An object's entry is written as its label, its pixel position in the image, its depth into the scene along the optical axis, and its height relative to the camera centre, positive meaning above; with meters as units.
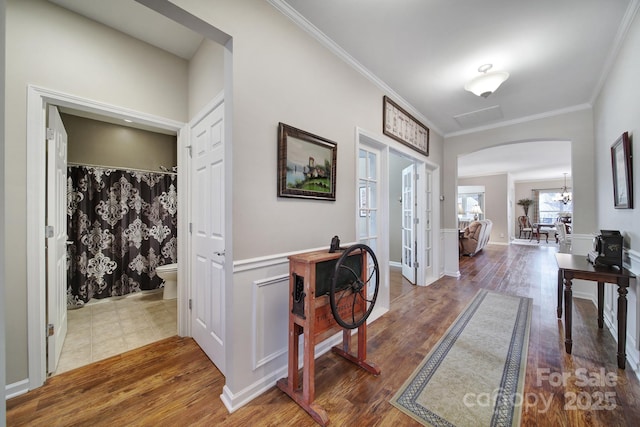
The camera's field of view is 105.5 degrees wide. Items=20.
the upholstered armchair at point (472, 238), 6.22 -0.67
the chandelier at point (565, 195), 9.28 +0.63
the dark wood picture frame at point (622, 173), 1.89 +0.31
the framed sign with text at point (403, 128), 2.88 +1.14
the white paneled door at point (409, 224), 3.95 -0.20
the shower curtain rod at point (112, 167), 3.04 +0.65
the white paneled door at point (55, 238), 1.75 -0.17
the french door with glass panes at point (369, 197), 2.66 +0.18
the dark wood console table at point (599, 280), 1.80 -0.55
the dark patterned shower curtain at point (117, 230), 3.03 -0.20
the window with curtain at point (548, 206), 9.90 +0.22
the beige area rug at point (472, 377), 1.42 -1.17
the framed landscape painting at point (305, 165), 1.72 +0.38
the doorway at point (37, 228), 1.62 -0.08
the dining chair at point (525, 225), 9.67 -0.54
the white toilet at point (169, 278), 3.17 -0.84
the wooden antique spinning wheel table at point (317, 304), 1.43 -0.57
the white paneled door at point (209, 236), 1.85 -0.18
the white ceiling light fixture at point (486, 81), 2.40 +1.32
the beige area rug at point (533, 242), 8.45 -1.12
